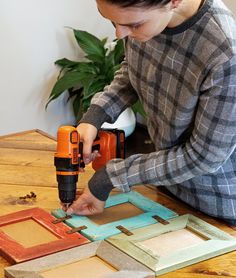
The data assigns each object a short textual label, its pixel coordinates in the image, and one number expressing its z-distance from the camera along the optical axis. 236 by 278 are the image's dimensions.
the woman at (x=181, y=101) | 1.12
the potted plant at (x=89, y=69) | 2.93
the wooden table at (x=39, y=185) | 1.12
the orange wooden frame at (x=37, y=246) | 1.14
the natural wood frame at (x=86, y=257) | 1.06
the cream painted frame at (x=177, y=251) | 1.11
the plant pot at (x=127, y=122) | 2.99
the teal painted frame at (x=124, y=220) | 1.24
